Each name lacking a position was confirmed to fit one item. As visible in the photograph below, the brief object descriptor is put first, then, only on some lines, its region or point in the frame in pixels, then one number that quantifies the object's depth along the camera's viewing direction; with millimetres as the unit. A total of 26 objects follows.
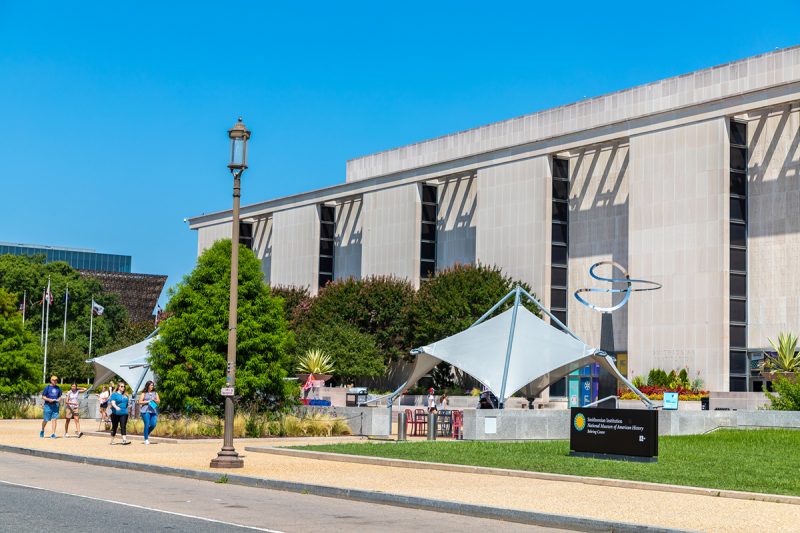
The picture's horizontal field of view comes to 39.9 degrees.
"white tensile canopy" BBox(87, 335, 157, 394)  48125
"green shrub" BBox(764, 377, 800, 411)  39406
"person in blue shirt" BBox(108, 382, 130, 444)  31156
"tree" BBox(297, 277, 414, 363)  73125
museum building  58781
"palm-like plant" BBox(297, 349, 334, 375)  66375
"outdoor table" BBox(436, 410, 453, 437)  36094
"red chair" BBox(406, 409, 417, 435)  37419
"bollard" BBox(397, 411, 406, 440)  33031
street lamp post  23156
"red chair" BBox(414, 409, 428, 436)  38000
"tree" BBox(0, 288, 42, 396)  49406
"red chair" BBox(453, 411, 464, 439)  34556
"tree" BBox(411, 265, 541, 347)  65875
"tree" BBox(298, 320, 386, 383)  69250
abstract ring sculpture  53953
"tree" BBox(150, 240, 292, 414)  35125
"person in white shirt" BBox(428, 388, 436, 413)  43312
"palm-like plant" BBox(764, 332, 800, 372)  53188
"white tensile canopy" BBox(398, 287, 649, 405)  38250
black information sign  23688
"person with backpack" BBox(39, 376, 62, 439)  34125
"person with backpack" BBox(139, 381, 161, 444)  31000
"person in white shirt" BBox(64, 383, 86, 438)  34016
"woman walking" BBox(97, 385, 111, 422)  39681
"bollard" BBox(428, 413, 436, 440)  33062
